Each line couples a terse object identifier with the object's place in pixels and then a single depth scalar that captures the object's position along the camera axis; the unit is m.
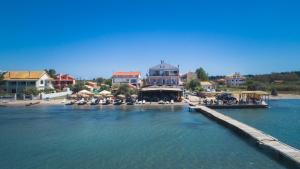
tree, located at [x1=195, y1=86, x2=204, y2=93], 54.44
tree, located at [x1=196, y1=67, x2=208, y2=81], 85.82
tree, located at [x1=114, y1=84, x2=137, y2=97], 41.45
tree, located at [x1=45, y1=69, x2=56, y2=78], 67.98
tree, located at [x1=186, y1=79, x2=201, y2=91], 62.22
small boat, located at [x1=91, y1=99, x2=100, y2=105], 37.49
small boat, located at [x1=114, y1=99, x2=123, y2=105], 36.97
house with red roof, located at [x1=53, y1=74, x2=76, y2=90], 62.70
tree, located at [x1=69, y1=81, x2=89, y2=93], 52.77
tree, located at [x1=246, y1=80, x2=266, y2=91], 59.79
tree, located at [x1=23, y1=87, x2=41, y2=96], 43.52
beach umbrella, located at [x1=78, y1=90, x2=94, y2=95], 41.33
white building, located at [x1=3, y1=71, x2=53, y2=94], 48.51
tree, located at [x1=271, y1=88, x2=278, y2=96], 54.17
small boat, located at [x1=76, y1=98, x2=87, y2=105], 37.73
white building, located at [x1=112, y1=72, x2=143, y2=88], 57.55
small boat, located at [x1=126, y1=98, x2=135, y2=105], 36.70
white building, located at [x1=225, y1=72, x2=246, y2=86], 84.72
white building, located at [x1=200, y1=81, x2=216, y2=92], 66.44
